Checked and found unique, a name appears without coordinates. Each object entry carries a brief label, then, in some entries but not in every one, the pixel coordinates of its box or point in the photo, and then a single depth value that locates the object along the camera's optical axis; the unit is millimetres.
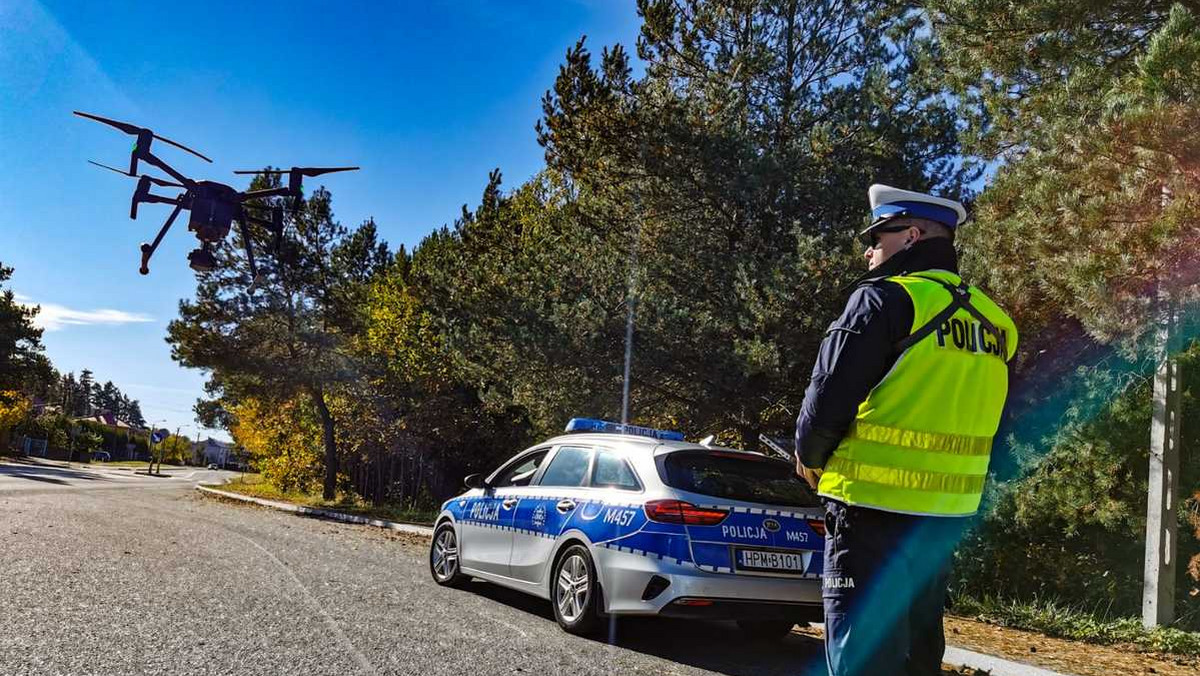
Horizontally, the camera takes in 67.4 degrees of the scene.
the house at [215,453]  126662
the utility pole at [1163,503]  8328
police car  5918
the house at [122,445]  108625
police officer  2660
